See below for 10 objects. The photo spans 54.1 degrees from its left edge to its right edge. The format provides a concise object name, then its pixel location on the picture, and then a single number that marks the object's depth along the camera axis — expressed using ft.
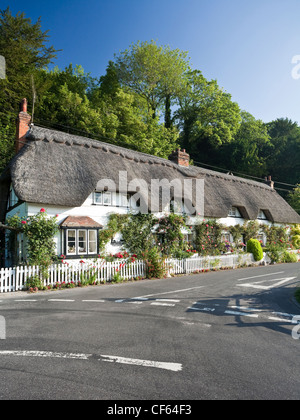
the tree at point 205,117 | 134.62
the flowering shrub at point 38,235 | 41.29
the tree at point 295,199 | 117.43
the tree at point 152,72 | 125.49
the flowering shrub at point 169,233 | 57.52
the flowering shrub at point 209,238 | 65.26
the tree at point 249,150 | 135.67
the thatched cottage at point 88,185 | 46.24
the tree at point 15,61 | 78.11
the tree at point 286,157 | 139.23
